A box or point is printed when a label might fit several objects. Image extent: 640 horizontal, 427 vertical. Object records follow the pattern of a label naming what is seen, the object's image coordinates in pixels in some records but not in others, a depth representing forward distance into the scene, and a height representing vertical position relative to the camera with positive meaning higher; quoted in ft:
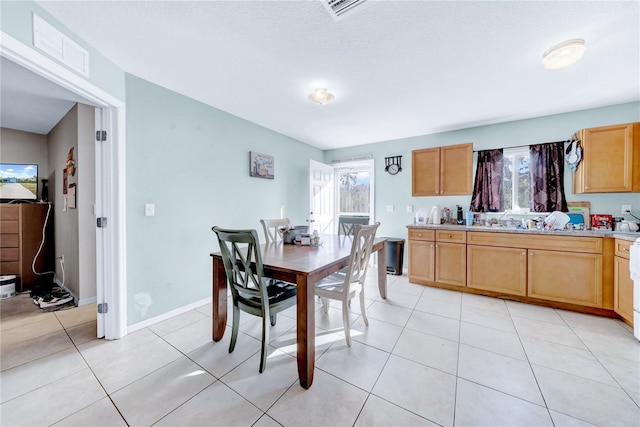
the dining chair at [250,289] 5.28 -1.92
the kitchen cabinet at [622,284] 7.14 -2.31
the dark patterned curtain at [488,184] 11.19 +1.35
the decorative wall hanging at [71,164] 9.36 +1.94
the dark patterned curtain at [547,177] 10.00 +1.50
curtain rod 9.89 +3.01
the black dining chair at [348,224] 11.28 -0.61
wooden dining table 5.01 -1.46
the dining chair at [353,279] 6.30 -2.09
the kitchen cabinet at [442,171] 11.12 +2.04
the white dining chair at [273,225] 9.18 -0.56
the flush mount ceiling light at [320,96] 7.96 +4.00
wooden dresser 10.30 -1.24
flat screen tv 10.79 +1.45
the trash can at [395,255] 13.02 -2.47
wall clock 13.93 +2.84
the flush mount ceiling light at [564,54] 5.70 +3.98
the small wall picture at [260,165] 11.28 +2.33
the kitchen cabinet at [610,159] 8.16 +1.89
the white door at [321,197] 13.91 +0.95
